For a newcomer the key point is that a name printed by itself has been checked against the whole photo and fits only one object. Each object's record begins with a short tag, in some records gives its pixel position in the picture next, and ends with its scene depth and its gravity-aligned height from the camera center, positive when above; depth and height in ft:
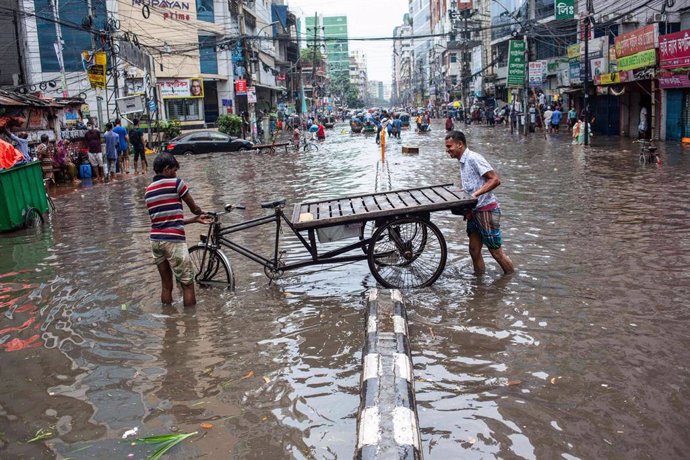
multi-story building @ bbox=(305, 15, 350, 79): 564.71 +37.88
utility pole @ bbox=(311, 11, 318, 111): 317.97 +4.60
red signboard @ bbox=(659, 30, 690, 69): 78.28 +5.54
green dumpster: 37.82 -3.97
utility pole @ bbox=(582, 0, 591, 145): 89.92 +3.76
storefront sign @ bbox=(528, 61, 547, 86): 123.44 +5.36
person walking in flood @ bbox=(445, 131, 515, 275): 23.44 -2.83
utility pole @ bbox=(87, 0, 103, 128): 90.44 +2.78
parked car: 111.08 -4.00
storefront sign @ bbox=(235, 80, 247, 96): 155.16 +7.00
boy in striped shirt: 21.22 -3.01
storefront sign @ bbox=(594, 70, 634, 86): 96.41 +3.20
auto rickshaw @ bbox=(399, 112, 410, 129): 180.86 -2.96
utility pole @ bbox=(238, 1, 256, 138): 143.69 +9.16
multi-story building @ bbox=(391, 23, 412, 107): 607.78 +32.04
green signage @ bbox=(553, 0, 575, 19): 125.18 +16.93
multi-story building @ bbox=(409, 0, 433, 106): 497.05 +44.73
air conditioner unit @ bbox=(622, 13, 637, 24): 109.09 +12.64
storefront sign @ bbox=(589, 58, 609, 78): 106.52 +5.42
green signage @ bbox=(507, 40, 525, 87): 127.65 +7.14
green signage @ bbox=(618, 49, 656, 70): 87.20 +5.08
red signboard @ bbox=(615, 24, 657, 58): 86.74 +7.75
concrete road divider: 11.34 -5.49
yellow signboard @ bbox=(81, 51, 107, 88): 73.41 +5.69
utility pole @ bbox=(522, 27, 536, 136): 125.92 -0.23
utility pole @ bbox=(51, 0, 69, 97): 97.63 +10.68
